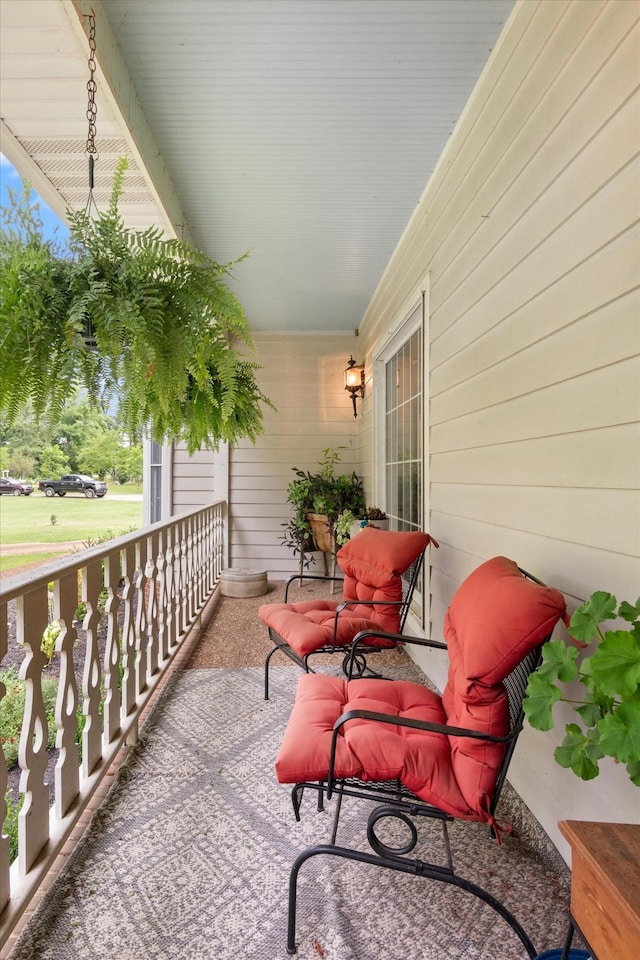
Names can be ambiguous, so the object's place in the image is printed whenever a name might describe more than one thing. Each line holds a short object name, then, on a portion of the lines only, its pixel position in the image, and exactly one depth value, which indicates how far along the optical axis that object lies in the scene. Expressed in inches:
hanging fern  47.8
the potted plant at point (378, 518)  144.2
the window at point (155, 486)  218.2
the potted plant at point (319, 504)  187.2
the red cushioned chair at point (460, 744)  46.6
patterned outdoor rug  46.4
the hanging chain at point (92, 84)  64.0
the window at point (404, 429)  115.3
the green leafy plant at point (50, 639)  138.7
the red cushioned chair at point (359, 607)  89.0
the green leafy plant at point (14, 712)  100.6
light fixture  196.4
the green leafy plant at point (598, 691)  28.7
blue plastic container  38.1
